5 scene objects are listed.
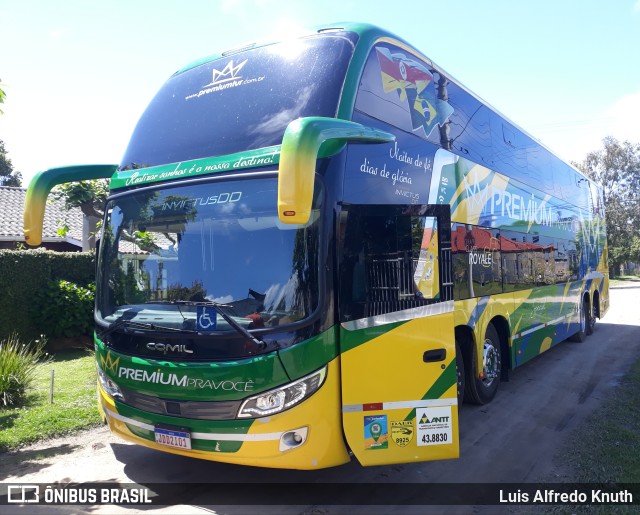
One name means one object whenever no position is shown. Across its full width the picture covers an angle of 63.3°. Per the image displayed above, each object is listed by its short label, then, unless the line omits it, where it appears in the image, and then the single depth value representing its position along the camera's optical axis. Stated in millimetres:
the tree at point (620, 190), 52875
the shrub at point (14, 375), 7277
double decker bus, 3994
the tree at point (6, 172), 45406
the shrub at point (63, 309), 11211
